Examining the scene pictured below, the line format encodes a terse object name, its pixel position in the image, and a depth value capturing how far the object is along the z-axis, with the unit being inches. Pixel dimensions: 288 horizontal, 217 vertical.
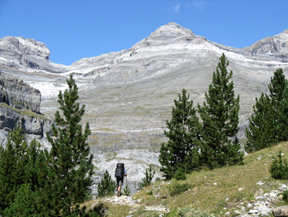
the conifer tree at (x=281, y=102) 960.2
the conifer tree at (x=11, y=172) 804.6
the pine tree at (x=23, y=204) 633.6
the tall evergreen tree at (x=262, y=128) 996.2
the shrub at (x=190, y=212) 462.6
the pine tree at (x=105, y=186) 1507.4
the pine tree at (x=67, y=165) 585.0
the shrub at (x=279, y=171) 519.5
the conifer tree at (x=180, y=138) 982.4
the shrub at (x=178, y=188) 640.4
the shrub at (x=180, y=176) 757.3
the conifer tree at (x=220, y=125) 773.9
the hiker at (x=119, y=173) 728.0
